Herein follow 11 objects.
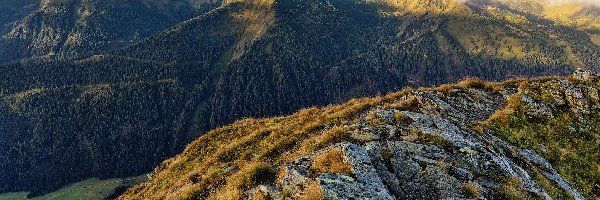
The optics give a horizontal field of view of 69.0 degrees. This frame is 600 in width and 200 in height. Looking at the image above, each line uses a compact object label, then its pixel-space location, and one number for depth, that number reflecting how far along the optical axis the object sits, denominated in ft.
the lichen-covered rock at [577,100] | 119.44
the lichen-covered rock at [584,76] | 136.36
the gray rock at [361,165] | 62.59
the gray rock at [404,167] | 70.43
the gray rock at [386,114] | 97.91
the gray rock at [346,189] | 57.41
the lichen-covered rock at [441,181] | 67.15
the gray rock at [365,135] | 83.80
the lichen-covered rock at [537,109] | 113.91
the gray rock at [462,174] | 71.72
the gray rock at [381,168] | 65.70
